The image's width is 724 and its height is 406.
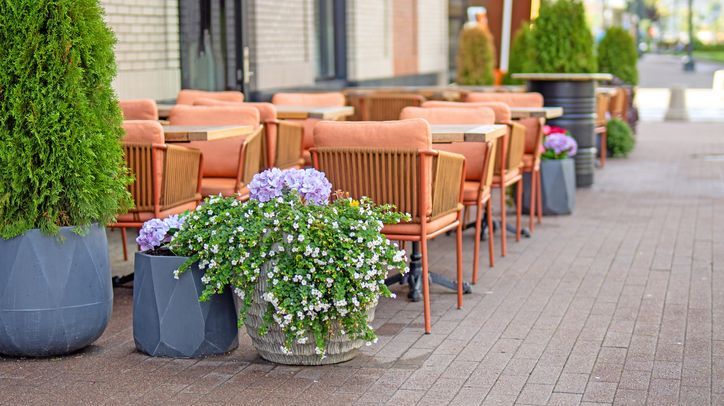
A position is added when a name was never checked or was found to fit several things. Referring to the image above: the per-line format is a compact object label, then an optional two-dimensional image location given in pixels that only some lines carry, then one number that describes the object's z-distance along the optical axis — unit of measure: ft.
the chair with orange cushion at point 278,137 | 28.99
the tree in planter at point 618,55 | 58.70
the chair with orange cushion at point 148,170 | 22.06
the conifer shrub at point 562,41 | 41.55
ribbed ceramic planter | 17.53
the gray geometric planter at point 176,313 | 18.02
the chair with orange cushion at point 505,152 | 27.14
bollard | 83.46
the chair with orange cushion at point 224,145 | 26.43
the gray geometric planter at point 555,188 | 34.45
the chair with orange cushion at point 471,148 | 24.72
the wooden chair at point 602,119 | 46.96
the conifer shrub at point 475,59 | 61.05
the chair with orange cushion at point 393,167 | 20.07
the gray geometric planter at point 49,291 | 17.72
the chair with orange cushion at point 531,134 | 31.22
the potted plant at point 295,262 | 17.06
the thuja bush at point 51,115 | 17.52
